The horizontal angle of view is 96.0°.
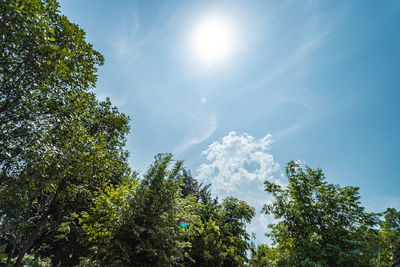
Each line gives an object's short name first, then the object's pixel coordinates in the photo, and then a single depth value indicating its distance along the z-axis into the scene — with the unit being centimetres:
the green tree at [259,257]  2112
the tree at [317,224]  764
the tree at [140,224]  656
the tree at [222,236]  986
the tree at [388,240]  842
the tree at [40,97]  493
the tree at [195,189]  2783
